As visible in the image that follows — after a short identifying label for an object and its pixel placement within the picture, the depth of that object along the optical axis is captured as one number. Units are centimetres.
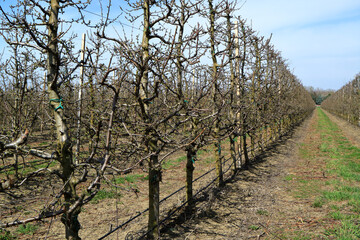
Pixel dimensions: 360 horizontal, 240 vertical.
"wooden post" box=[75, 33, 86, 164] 1112
